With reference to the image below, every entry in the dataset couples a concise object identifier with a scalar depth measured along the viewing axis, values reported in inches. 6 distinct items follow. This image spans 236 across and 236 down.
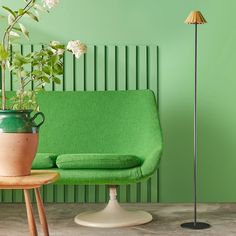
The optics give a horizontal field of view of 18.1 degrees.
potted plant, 116.8
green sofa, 195.6
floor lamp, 177.0
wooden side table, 111.0
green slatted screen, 222.8
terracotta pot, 116.7
